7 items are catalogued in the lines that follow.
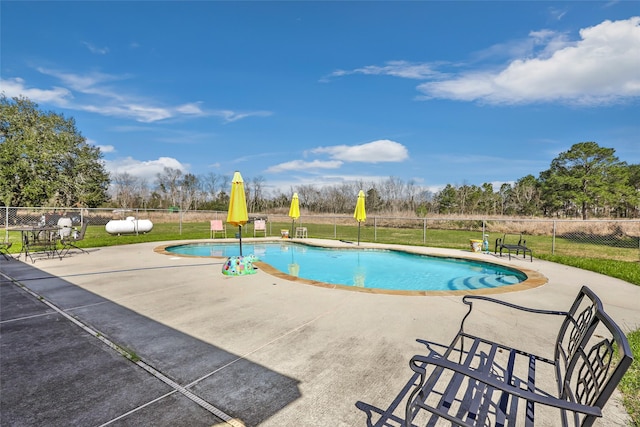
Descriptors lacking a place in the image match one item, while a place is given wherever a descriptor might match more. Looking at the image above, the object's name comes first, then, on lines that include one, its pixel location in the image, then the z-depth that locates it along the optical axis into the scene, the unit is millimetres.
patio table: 8181
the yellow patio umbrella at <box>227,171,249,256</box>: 6902
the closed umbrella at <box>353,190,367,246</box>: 12750
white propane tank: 16156
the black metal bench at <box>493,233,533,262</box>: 8973
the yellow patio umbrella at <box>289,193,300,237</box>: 14740
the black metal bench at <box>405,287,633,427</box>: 1229
